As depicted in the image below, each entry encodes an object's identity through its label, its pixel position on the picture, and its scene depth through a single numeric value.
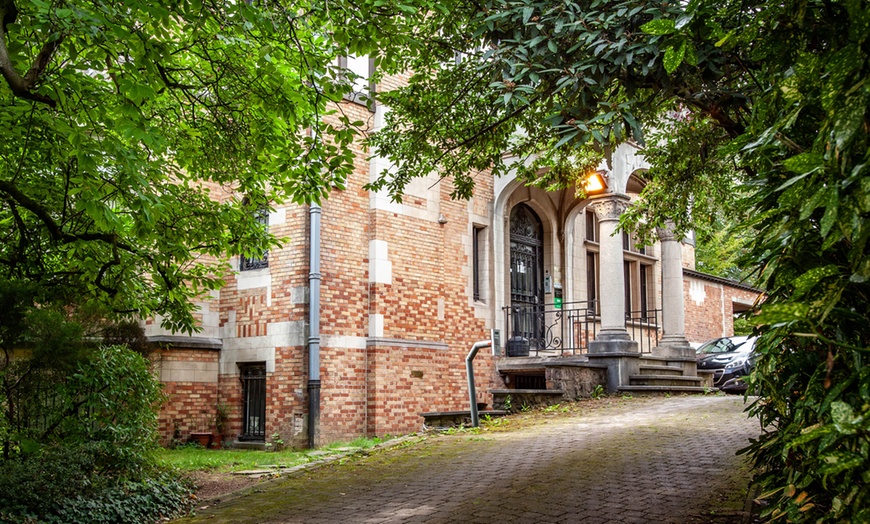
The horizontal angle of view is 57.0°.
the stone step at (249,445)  14.12
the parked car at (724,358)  18.41
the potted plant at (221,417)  14.79
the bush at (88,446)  7.37
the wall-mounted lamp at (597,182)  15.06
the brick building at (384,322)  14.05
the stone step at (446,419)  12.67
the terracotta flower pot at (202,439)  14.35
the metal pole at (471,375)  12.24
